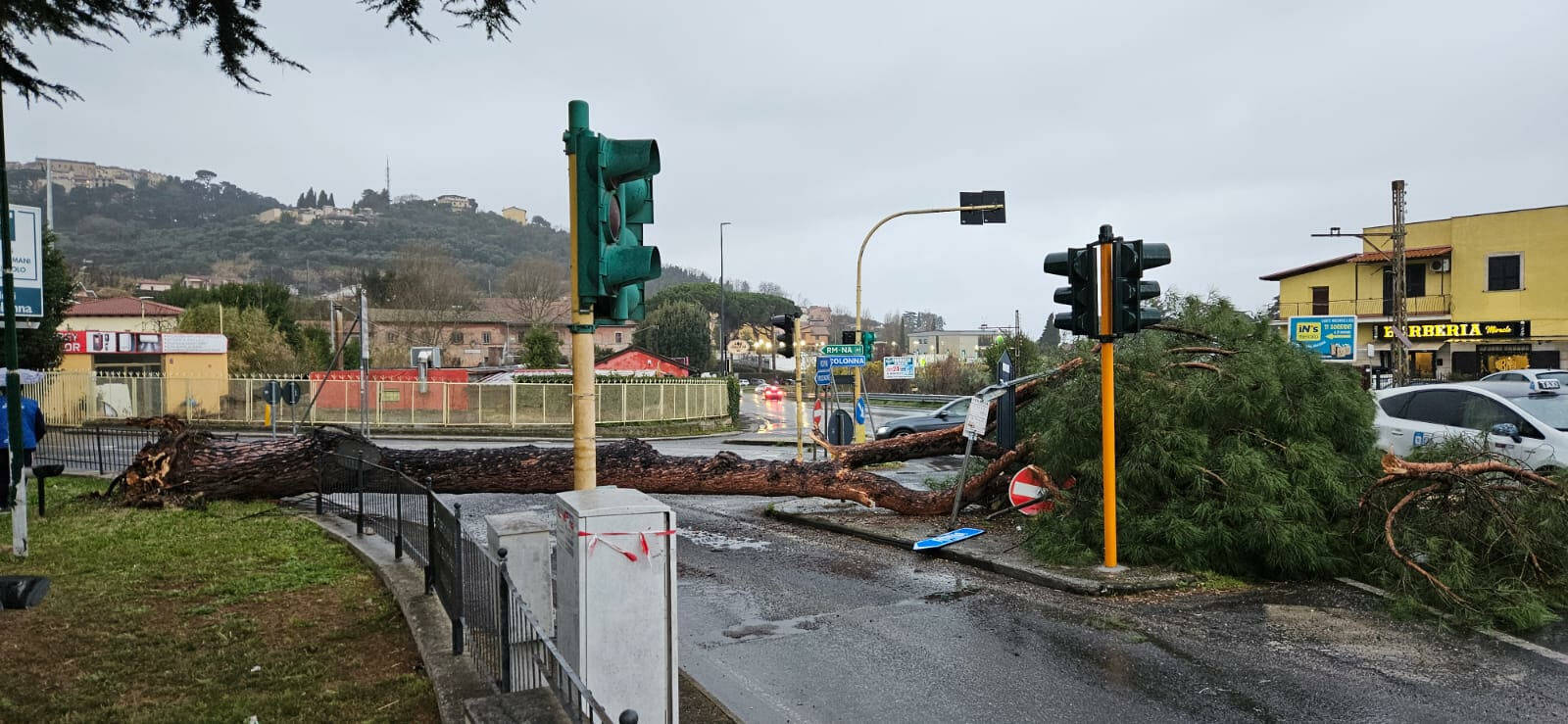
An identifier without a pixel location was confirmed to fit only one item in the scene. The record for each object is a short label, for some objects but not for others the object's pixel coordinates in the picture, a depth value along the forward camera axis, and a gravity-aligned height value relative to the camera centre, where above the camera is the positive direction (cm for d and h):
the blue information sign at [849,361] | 1958 -13
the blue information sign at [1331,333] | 2477 +52
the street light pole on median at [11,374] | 848 -12
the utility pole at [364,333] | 1702 +48
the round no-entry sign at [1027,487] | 1005 -146
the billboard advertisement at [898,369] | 5212 -87
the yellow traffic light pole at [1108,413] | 815 -54
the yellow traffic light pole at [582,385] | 431 -13
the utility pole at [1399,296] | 2969 +181
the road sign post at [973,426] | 1054 -84
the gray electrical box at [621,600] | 390 -105
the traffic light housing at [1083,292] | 845 +56
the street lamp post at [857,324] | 2067 +68
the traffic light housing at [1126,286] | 834 +60
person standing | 1106 -87
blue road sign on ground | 956 -196
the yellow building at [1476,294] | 3878 +247
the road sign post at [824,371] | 2034 -38
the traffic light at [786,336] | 2073 +45
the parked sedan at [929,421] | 2302 -171
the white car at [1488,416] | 1075 -86
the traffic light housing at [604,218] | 424 +64
